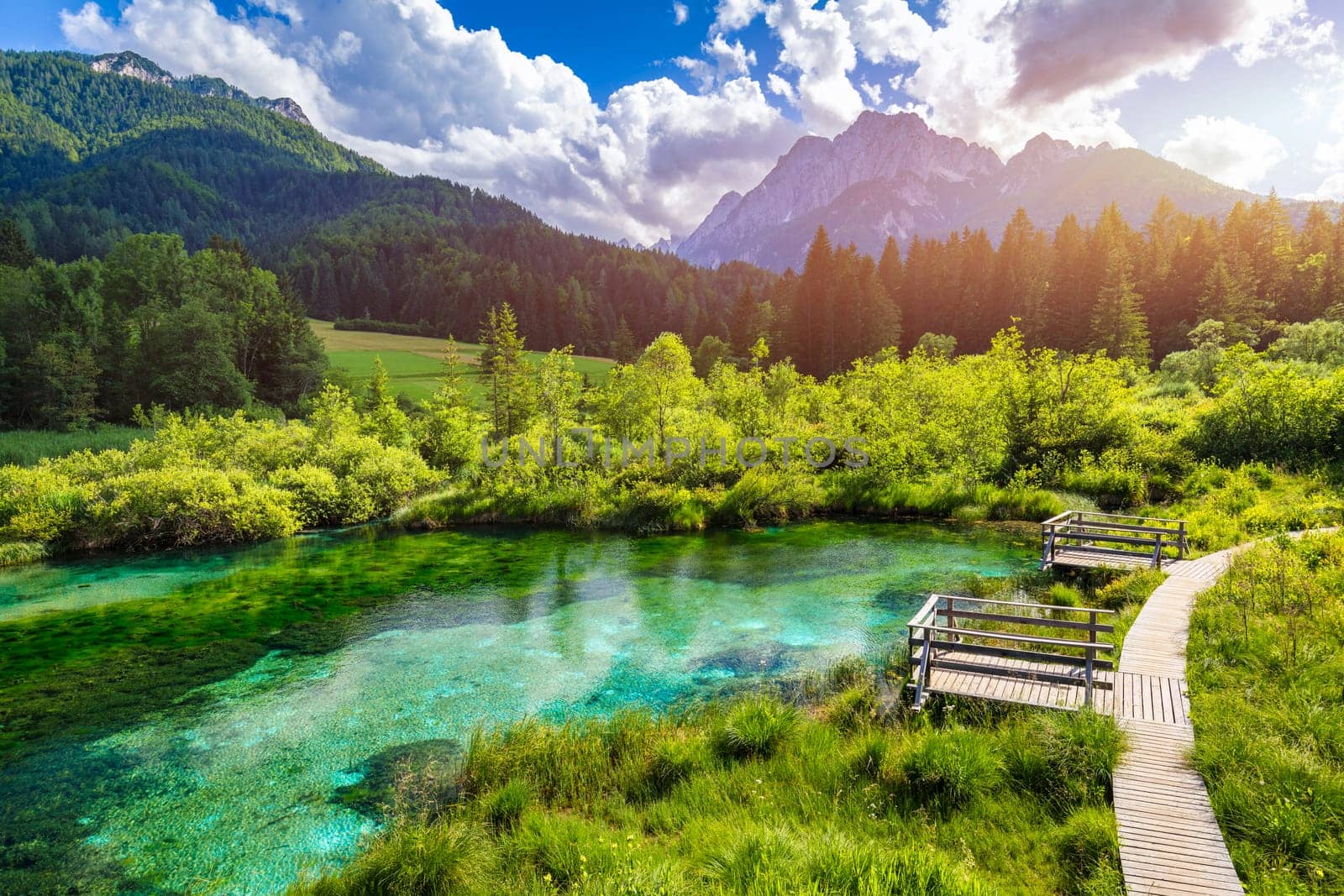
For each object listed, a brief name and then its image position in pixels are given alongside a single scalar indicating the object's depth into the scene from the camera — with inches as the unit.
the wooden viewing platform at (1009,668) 366.6
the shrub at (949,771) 290.2
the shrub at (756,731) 363.6
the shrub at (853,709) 404.8
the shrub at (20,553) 1010.7
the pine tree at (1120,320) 2588.8
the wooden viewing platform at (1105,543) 676.7
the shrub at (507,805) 318.9
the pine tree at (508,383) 1988.2
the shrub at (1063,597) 595.5
